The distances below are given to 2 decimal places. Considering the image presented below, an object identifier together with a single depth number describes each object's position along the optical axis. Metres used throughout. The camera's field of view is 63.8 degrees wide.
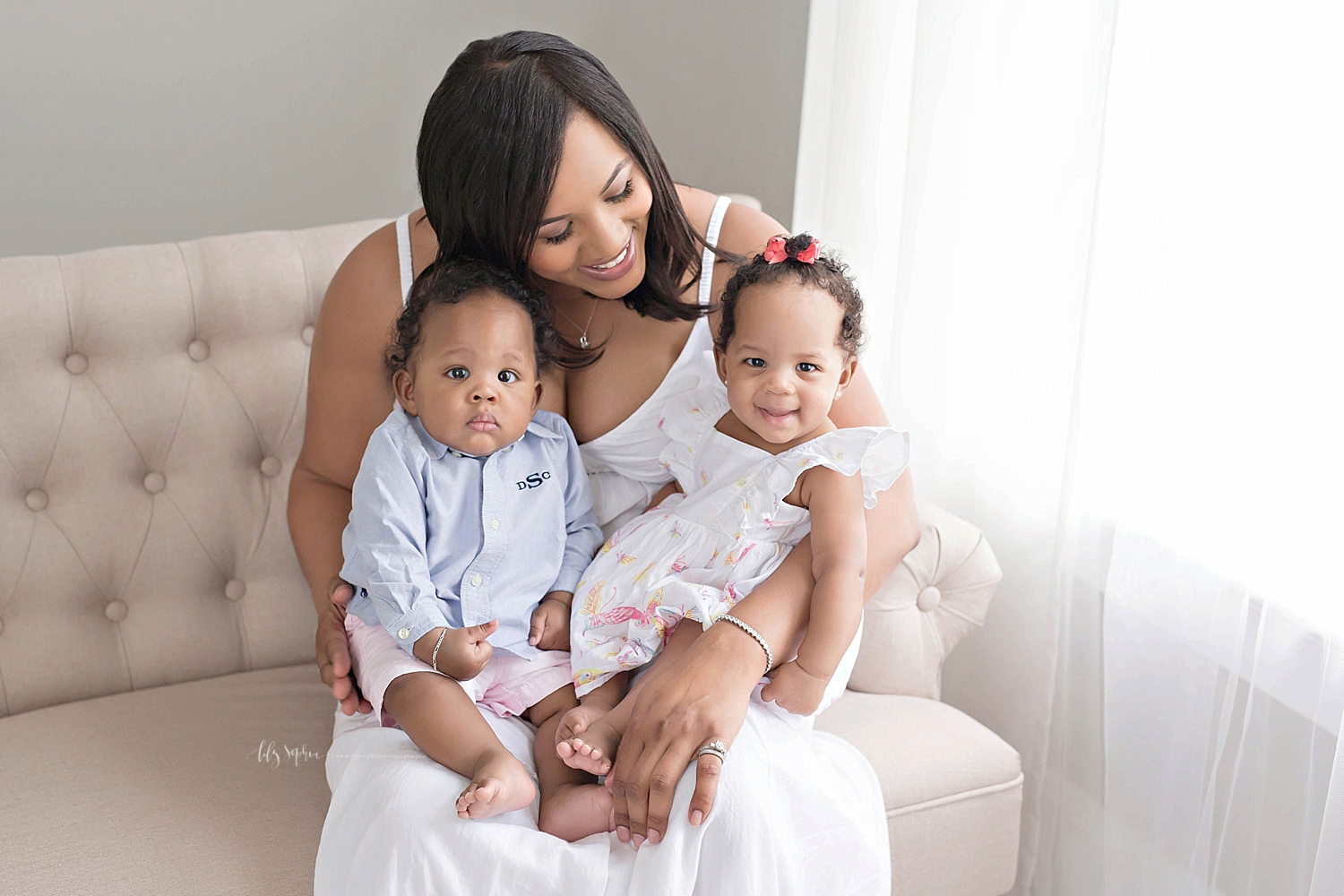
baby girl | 1.26
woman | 1.17
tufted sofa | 1.51
